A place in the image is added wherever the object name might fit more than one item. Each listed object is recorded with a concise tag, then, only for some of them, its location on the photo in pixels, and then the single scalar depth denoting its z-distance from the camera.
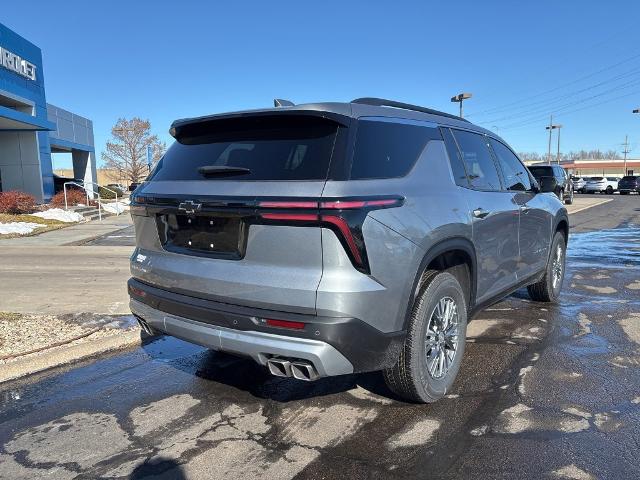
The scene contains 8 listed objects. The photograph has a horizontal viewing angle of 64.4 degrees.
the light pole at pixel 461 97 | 24.83
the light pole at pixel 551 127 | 63.08
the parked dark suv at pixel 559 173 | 21.16
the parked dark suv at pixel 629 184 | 43.95
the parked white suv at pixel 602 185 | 47.94
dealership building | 21.27
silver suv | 2.71
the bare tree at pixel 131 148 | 53.41
